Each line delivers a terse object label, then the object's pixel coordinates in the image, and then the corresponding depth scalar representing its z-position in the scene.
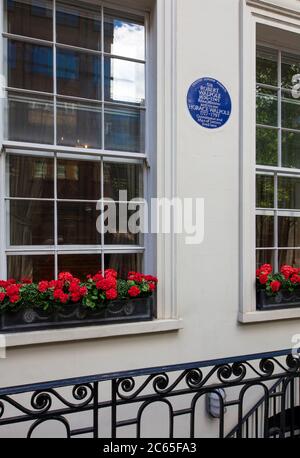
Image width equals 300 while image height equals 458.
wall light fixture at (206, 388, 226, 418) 3.22
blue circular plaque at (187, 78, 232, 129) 3.21
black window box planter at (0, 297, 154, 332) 2.63
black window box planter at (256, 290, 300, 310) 3.49
